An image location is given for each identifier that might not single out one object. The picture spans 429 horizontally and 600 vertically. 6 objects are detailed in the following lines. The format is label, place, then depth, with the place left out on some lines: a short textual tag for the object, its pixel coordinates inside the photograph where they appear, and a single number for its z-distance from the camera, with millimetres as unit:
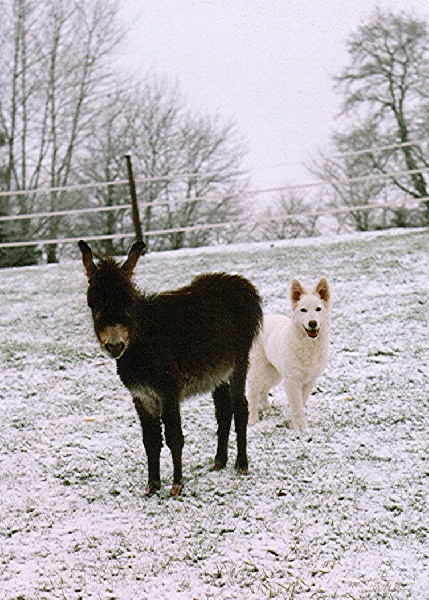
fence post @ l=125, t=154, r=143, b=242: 13227
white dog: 5281
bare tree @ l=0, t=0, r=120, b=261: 24078
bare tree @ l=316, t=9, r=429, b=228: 22828
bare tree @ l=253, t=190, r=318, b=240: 21878
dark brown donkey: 3783
